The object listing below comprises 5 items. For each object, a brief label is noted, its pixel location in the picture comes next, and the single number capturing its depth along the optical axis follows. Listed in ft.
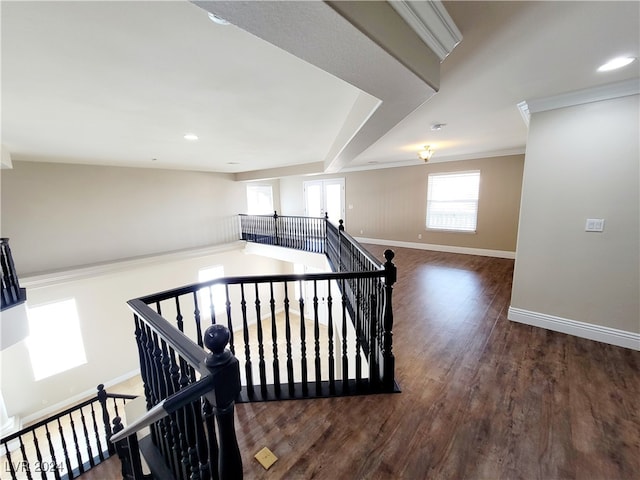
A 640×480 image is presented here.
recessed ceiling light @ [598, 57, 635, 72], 5.58
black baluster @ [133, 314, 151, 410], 4.75
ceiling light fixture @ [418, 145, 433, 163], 14.43
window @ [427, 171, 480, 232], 18.76
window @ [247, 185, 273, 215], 30.25
